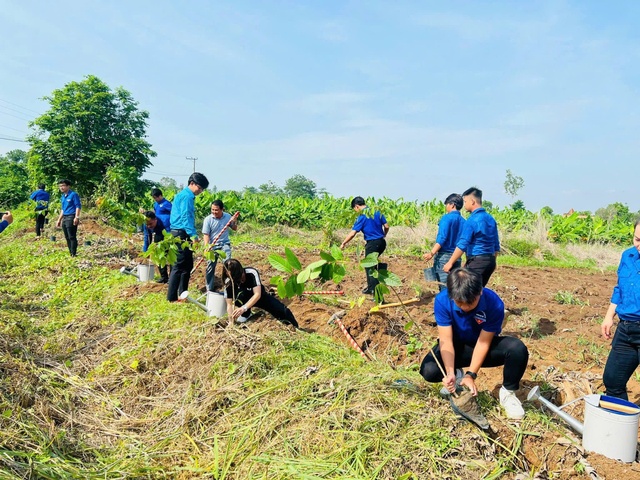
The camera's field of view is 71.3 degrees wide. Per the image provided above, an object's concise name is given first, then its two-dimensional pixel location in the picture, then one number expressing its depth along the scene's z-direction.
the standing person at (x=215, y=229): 5.92
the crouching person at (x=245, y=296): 4.48
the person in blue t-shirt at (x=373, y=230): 6.63
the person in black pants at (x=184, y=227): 5.59
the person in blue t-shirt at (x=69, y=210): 8.27
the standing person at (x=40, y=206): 11.28
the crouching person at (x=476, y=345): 2.94
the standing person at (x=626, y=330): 3.03
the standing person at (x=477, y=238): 4.89
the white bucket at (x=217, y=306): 4.81
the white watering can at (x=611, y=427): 2.56
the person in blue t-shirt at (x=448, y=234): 5.52
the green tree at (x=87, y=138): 16.88
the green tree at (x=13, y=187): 27.69
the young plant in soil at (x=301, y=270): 2.55
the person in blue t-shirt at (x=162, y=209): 7.75
